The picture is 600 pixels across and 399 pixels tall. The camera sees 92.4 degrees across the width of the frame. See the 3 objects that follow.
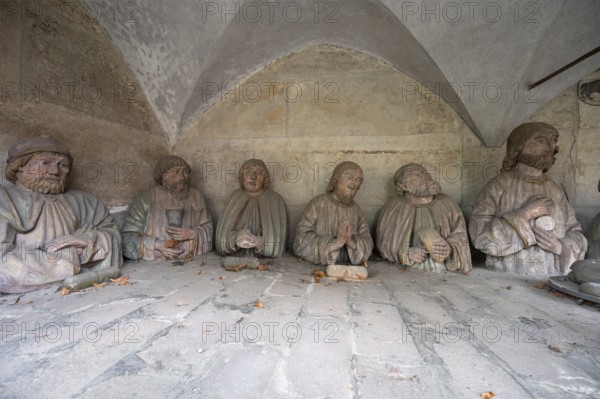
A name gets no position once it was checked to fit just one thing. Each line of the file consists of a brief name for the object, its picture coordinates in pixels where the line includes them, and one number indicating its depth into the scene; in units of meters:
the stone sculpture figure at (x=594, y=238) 3.70
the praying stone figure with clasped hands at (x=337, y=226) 3.80
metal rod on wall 3.59
